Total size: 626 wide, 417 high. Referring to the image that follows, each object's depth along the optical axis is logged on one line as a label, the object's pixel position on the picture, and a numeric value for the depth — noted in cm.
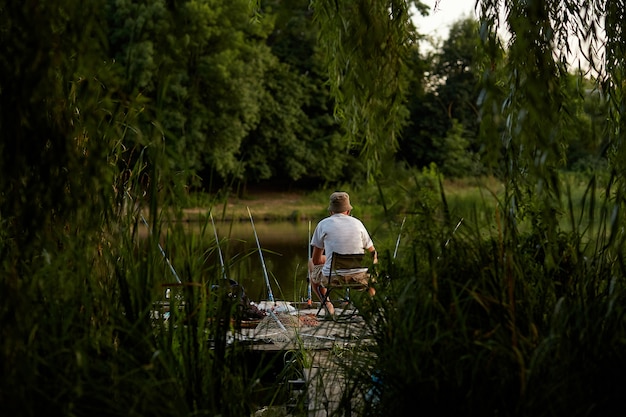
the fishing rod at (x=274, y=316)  597
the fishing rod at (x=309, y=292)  708
